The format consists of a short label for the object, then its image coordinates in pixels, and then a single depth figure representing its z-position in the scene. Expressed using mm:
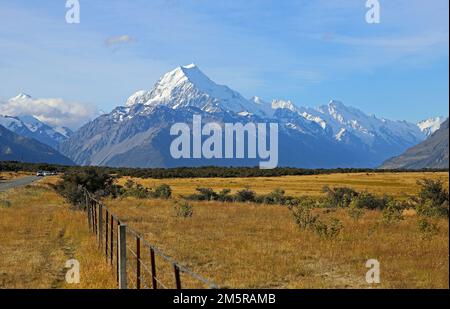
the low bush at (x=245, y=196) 55244
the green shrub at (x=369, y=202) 42344
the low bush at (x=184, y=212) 32094
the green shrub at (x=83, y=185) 37781
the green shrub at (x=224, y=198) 54388
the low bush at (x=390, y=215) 26719
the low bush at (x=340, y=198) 46125
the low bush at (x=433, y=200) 26578
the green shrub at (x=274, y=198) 54094
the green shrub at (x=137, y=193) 52144
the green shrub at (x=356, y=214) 30323
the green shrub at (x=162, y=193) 54469
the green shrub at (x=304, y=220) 25562
